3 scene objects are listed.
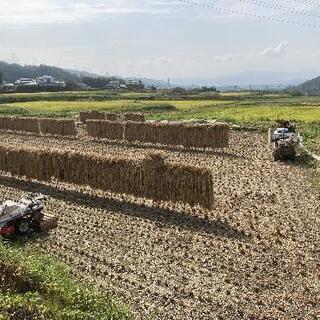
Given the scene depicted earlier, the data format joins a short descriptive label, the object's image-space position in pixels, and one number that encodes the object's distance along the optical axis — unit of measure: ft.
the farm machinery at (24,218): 36.93
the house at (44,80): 397.92
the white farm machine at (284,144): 62.64
